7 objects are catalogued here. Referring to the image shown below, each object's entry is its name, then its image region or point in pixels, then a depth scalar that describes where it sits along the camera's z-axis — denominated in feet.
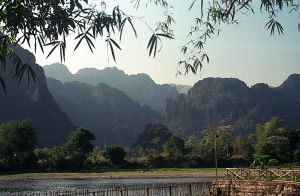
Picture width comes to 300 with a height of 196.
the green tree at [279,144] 218.38
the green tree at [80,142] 227.61
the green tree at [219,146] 236.55
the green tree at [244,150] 233.35
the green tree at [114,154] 225.15
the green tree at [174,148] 243.19
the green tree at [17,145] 204.17
